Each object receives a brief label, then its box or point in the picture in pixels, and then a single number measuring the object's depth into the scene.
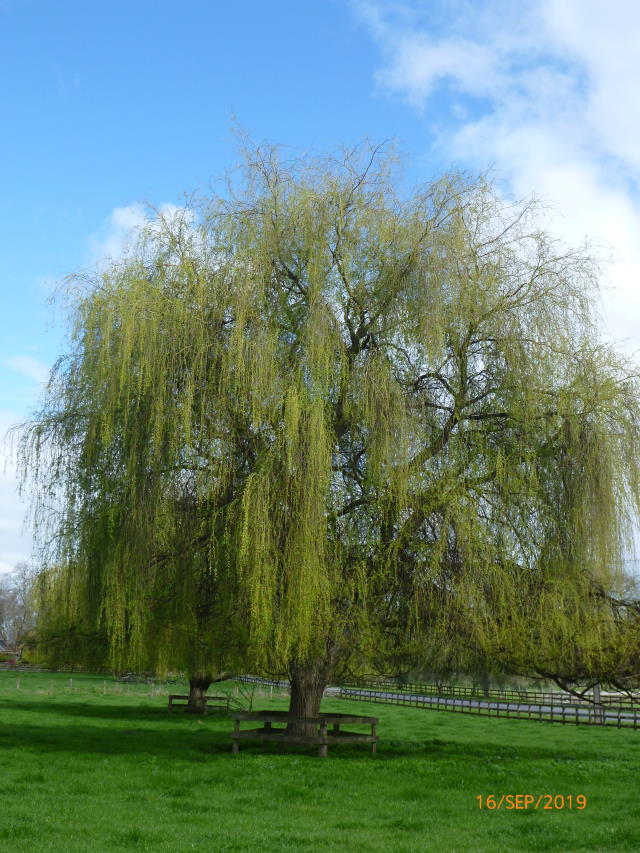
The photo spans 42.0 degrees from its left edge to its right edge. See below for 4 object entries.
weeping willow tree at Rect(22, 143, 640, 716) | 12.66
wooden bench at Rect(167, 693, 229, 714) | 28.16
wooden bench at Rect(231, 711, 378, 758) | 14.54
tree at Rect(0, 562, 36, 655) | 105.94
